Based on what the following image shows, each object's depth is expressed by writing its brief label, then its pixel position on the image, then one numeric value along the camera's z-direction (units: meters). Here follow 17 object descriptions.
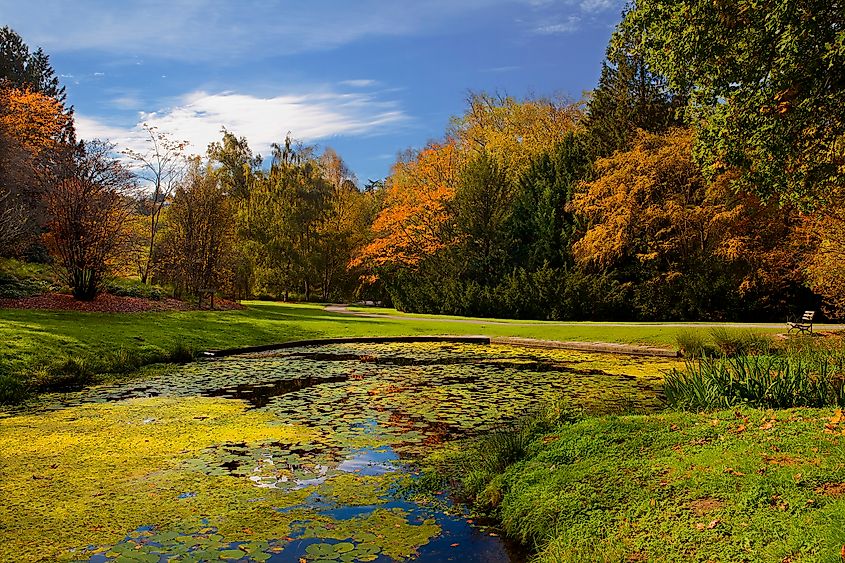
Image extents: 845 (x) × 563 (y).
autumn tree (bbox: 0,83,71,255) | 22.97
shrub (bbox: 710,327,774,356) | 13.91
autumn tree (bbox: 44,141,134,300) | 19.17
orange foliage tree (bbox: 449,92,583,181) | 37.25
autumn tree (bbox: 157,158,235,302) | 24.47
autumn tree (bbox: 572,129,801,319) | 25.36
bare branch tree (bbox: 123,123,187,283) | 33.81
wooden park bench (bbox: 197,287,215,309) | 23.33
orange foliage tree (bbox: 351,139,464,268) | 33.75
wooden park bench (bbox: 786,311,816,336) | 16.99
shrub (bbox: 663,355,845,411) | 6.77
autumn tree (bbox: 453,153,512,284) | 30.95
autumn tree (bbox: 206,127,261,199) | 43.78
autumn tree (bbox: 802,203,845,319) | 18.45
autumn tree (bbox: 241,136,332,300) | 38.57
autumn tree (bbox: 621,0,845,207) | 9.73
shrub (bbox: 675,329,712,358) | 14.90
